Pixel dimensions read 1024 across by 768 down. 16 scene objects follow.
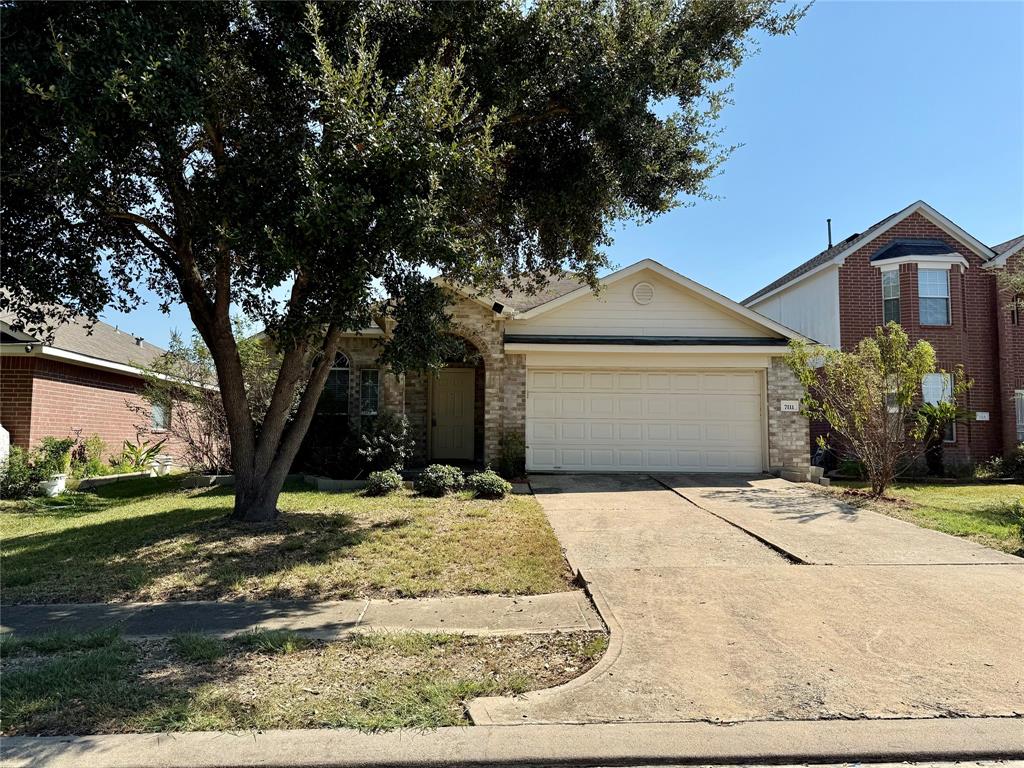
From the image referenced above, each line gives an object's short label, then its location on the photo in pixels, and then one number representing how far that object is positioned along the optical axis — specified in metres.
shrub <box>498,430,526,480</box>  13.35
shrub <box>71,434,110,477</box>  13.71
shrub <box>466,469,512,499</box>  10.78
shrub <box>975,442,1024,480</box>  15.90
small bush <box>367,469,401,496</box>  11.16
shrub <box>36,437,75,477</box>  12.14
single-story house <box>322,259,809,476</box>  13.89
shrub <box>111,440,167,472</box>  15.77
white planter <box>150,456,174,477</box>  16.44
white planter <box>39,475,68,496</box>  11.85
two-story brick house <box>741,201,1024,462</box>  17.59
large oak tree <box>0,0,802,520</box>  5.79
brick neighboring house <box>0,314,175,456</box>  12.73
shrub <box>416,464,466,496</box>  10.93
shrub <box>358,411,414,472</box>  12.48
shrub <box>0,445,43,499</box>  11.45
